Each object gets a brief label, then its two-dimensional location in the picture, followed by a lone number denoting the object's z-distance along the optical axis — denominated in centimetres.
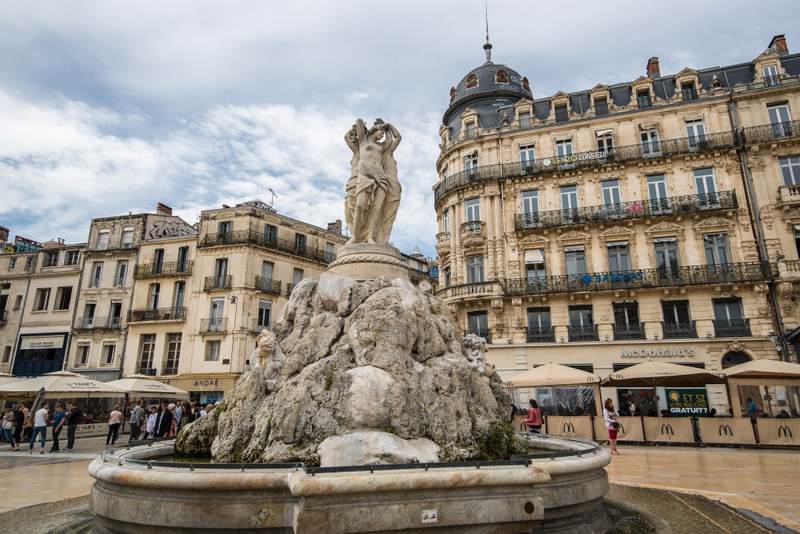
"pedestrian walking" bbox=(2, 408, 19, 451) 1628
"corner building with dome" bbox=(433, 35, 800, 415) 2453
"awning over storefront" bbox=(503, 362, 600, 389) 1753
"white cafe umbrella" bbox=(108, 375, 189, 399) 2022
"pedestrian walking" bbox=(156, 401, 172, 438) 1636
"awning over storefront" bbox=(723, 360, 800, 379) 1587
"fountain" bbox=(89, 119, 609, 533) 416
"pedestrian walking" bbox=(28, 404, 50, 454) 1527
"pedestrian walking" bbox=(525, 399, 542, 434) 1241
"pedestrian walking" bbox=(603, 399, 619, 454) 1392
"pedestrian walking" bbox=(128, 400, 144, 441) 1833
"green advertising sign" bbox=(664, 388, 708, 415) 2339
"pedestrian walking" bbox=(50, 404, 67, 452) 1568
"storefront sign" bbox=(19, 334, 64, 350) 3259
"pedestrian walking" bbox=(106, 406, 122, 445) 1623
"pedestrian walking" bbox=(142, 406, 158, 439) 1720
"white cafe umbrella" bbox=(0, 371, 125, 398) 1780
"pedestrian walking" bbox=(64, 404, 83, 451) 1642
